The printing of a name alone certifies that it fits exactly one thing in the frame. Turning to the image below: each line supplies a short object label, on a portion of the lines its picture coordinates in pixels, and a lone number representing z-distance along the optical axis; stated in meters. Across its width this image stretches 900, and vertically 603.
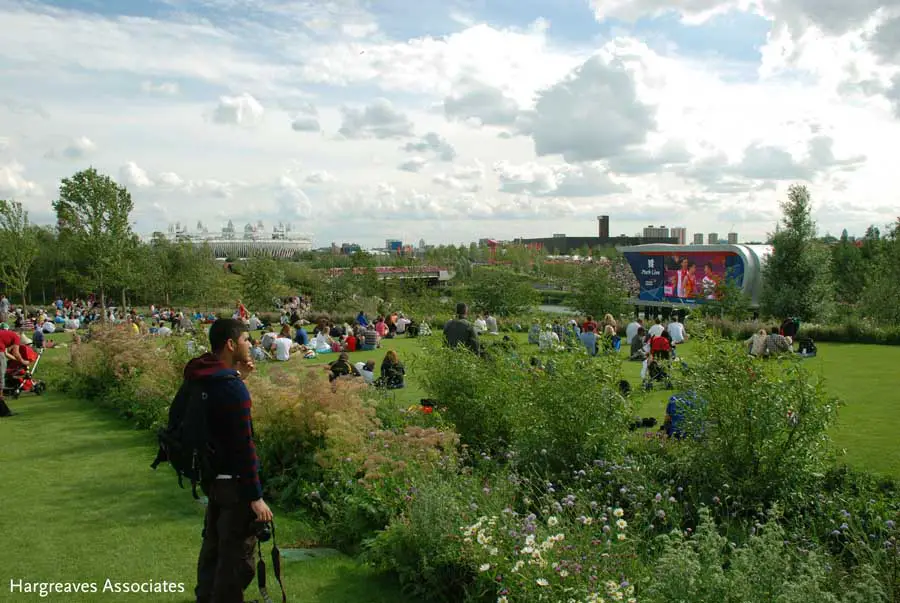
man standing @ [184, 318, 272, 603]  4.02
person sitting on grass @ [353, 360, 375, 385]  15.12
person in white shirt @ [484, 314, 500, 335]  27.16
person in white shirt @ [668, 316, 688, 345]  19.88
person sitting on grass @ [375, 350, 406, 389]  13.76
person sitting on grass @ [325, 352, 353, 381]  13.03
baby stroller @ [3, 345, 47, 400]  13.88
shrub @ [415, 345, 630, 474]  7.22
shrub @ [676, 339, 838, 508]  6.21
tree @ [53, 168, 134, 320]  34.28
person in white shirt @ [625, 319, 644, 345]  20.34
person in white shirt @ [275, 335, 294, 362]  19.66
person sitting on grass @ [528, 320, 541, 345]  15.89
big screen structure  44.84
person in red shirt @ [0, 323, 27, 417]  11.87
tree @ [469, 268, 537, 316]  44.83
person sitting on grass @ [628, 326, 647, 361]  18.94
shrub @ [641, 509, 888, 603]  3.52
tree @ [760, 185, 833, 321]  38.41
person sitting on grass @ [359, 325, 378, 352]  22.75
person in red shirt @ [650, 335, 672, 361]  14.30
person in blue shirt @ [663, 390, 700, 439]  6.87
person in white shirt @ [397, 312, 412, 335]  27.92
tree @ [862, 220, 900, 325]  32.41
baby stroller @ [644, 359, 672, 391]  11.40
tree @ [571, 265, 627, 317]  42.66
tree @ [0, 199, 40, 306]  39.66
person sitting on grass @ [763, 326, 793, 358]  16.69
